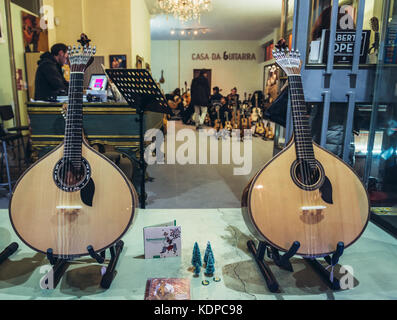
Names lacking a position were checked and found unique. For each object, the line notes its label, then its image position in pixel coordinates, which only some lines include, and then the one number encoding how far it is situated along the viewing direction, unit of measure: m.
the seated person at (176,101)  10.71
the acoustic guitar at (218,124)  7.86
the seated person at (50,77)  3.41
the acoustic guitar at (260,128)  7.34
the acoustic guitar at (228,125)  7.82
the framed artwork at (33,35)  6.52
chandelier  6.14
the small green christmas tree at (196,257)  1.64
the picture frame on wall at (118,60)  5.90
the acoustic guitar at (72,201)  1.46
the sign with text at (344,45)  2.18
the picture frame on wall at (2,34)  5.73
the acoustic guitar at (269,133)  7.09
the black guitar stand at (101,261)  1.44
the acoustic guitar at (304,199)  1.45
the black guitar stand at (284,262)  1.43
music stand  2.18
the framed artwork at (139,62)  6.38
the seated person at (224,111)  8.46
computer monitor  3.42
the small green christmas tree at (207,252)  1.67
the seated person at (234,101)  8.15
